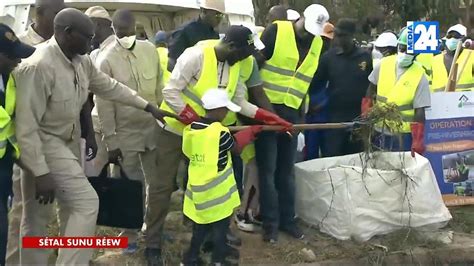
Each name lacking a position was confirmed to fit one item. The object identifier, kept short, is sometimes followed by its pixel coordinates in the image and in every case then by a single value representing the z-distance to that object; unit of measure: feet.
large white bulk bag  21.79
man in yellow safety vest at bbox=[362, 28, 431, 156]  23.71
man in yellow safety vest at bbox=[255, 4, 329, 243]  21.34
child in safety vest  18.28
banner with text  25.71
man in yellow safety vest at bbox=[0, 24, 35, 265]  15.96
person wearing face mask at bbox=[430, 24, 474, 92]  29.37
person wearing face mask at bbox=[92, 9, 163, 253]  20.44
